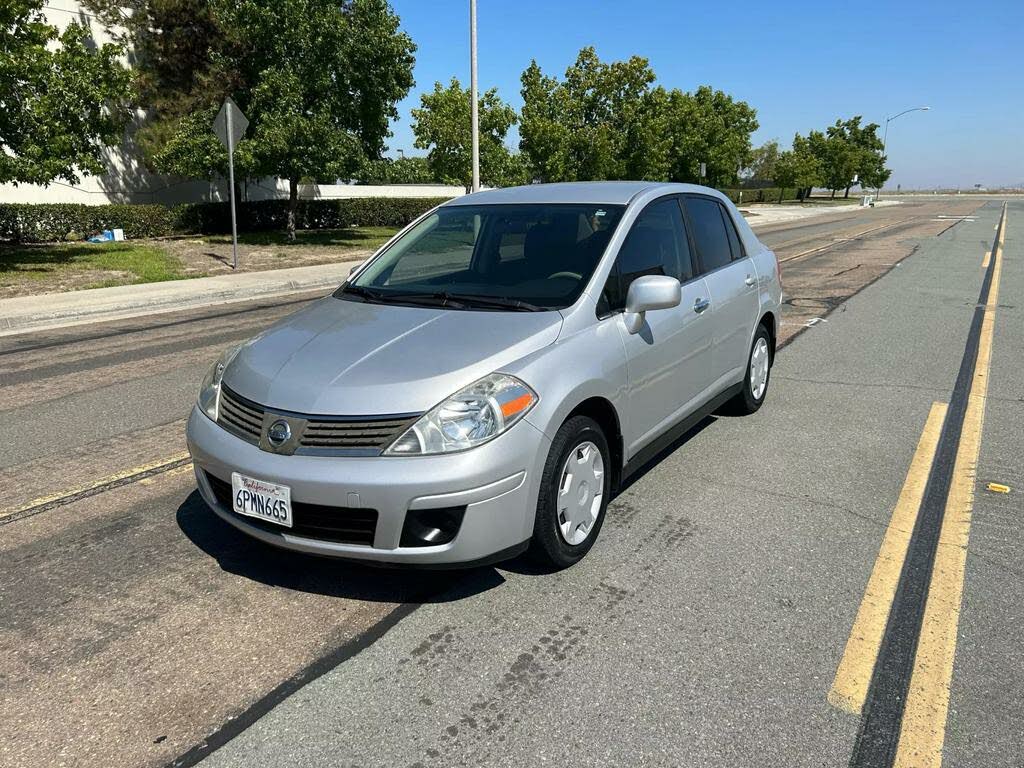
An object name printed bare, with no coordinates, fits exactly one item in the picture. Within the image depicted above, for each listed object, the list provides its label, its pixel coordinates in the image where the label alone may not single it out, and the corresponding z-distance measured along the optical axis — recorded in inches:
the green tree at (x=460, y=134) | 1147.9
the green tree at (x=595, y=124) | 1315.2
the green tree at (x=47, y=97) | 535.8
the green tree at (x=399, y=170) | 857.5
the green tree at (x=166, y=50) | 844.6
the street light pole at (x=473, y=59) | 776.9
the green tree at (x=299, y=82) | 755.4
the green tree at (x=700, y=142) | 1722.4
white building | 856.9
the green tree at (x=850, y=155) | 3385.8
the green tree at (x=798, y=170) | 2942.9
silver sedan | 119.8
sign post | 570.6
